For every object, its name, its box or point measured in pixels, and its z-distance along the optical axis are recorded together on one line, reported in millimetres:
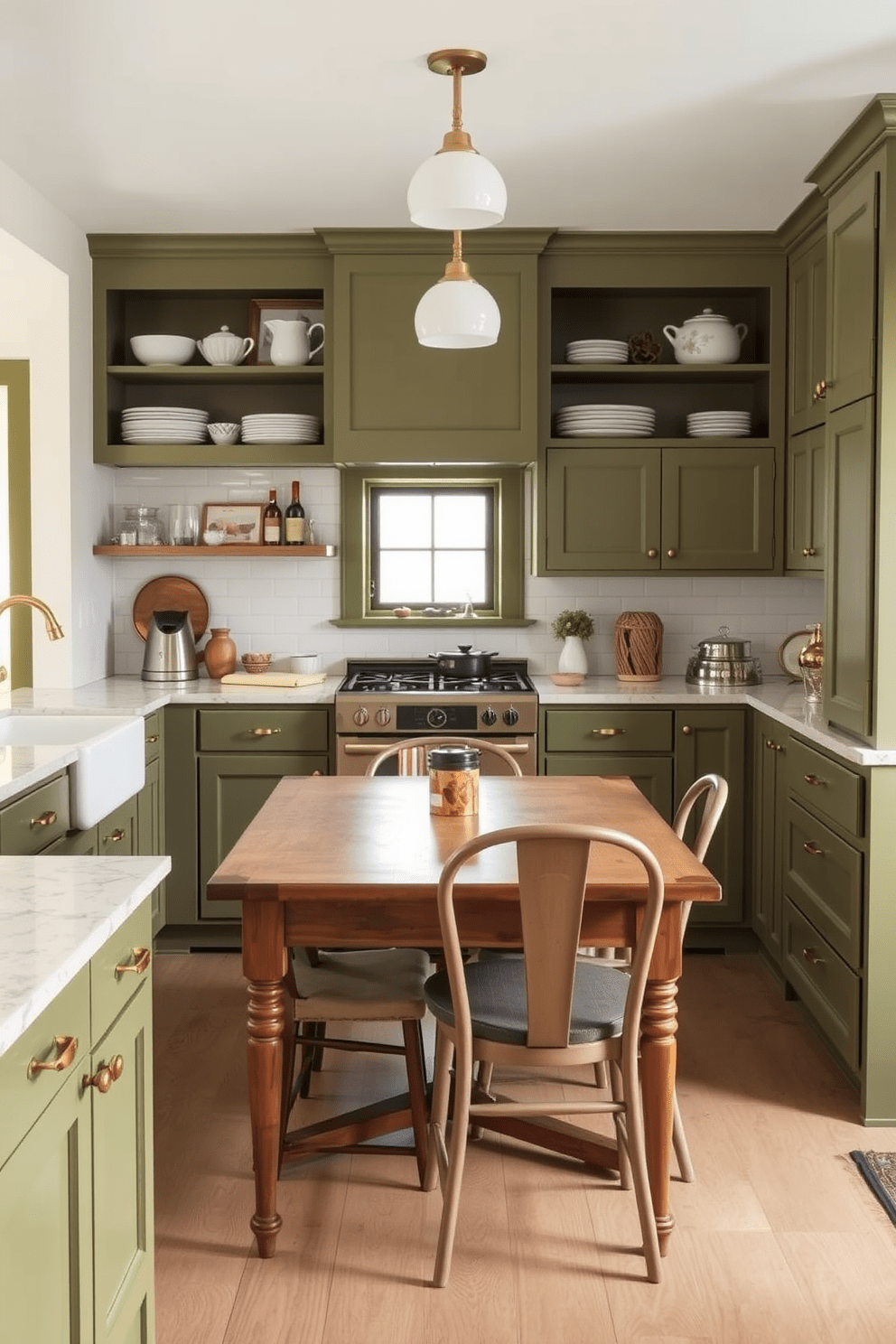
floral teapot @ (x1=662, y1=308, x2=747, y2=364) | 4930
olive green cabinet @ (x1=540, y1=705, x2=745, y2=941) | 4676
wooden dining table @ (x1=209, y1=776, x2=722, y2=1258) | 2426
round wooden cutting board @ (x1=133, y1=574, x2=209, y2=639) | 5293
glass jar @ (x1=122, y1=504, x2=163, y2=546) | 5086
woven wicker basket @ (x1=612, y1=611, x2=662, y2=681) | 5055
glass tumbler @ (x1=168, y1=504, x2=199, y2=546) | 5113
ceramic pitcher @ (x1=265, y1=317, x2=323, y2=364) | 4949
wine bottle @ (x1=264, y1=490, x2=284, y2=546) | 5102
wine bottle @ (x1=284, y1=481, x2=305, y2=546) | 5113
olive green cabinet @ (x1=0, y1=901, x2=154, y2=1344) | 1405
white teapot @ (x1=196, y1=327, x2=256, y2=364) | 4953
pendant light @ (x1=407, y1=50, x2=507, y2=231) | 2707
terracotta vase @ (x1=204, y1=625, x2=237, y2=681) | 5086
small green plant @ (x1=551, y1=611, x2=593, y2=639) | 5125
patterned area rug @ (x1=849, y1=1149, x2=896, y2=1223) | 2877
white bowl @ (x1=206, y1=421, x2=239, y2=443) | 5016
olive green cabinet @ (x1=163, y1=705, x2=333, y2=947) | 4688
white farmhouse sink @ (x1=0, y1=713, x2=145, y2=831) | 3459
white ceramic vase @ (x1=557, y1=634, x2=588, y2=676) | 5047
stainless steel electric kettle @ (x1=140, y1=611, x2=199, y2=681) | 4969
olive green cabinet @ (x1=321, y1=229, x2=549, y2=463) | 4785
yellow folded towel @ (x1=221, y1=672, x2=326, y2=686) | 4828
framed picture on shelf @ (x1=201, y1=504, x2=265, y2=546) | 5230
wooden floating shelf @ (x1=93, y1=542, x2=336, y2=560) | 4992
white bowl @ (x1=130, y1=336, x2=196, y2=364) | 4961
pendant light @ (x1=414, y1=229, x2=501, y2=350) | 2967
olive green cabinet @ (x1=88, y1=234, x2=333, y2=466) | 4887
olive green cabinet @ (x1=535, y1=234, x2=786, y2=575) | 4891
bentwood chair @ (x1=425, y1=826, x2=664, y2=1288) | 2342
